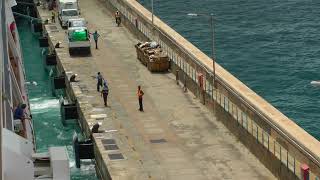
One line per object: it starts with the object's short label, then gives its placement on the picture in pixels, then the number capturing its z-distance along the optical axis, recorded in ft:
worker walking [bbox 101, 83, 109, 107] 194.18
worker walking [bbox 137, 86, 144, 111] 186.19
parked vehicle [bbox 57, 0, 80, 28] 309.83
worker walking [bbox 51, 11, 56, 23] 325.95
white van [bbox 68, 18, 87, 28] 272.51
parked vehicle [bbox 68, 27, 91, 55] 255.91
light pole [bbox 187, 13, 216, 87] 188.63
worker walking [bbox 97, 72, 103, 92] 207.91
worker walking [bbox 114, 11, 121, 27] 307.11
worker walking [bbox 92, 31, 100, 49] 264.25
